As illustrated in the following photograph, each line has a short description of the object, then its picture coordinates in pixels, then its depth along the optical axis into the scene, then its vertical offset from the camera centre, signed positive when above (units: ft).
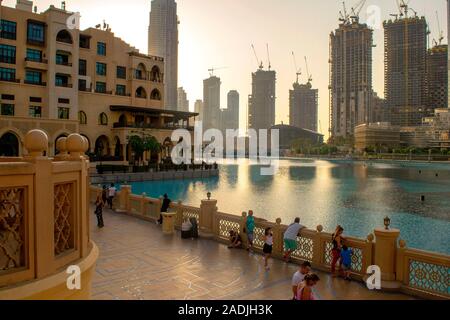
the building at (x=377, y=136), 608.19 +43.46
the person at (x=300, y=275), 26.53 -8.16
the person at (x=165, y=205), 61.16 -7.10
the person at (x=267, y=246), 40.79 -9.24
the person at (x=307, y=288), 23.40 -8.05
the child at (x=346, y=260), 36.60 -9.66
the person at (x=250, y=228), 46.14 -8.23
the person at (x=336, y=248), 37.09 -8.57
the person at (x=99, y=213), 61.26 -8.51
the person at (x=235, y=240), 48.37 -10.18
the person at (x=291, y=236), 40.83 -8.17
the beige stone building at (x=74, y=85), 167.94 +40.46
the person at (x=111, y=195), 80.53 -7.21
